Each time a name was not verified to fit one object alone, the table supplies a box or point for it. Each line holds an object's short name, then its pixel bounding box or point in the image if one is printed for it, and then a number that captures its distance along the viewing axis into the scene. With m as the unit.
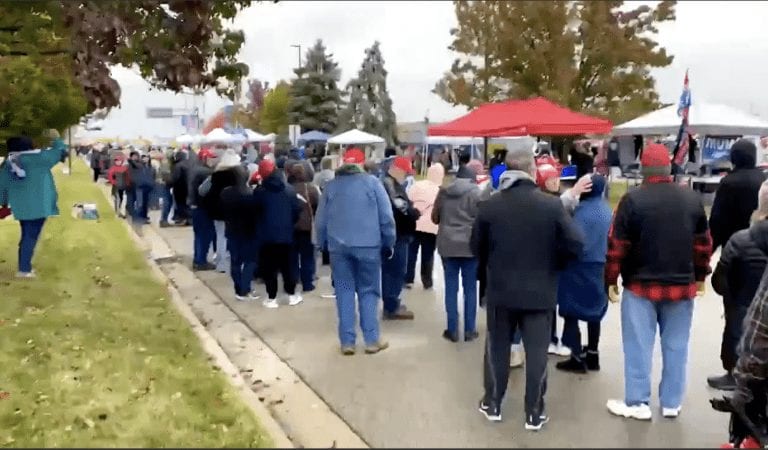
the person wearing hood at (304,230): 9.73
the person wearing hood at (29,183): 9.68
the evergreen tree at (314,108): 37.16
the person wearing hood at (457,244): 7.21
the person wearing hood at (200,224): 11.89
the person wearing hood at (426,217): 8.34
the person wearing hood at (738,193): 6.61
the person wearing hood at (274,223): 8.70
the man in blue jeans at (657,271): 4.82
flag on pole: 15.37
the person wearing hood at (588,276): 6.05
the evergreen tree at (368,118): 17.95
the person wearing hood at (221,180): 9.68
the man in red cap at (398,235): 8.34
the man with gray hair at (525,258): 4.71
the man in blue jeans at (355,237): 6.76
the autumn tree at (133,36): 6.64
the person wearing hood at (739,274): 5.05
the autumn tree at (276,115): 33.59
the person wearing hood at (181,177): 15.58
